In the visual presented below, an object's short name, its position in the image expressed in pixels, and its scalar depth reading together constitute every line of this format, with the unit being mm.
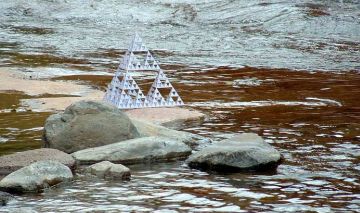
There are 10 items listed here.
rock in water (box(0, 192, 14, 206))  14529
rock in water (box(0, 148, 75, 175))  16797
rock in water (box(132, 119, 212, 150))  19531
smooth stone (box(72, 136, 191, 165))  17750
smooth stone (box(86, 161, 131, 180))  16516
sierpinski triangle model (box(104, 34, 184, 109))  23750
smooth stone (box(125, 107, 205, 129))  22312
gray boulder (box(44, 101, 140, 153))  18609
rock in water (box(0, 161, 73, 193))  15352
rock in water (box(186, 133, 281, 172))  17187
